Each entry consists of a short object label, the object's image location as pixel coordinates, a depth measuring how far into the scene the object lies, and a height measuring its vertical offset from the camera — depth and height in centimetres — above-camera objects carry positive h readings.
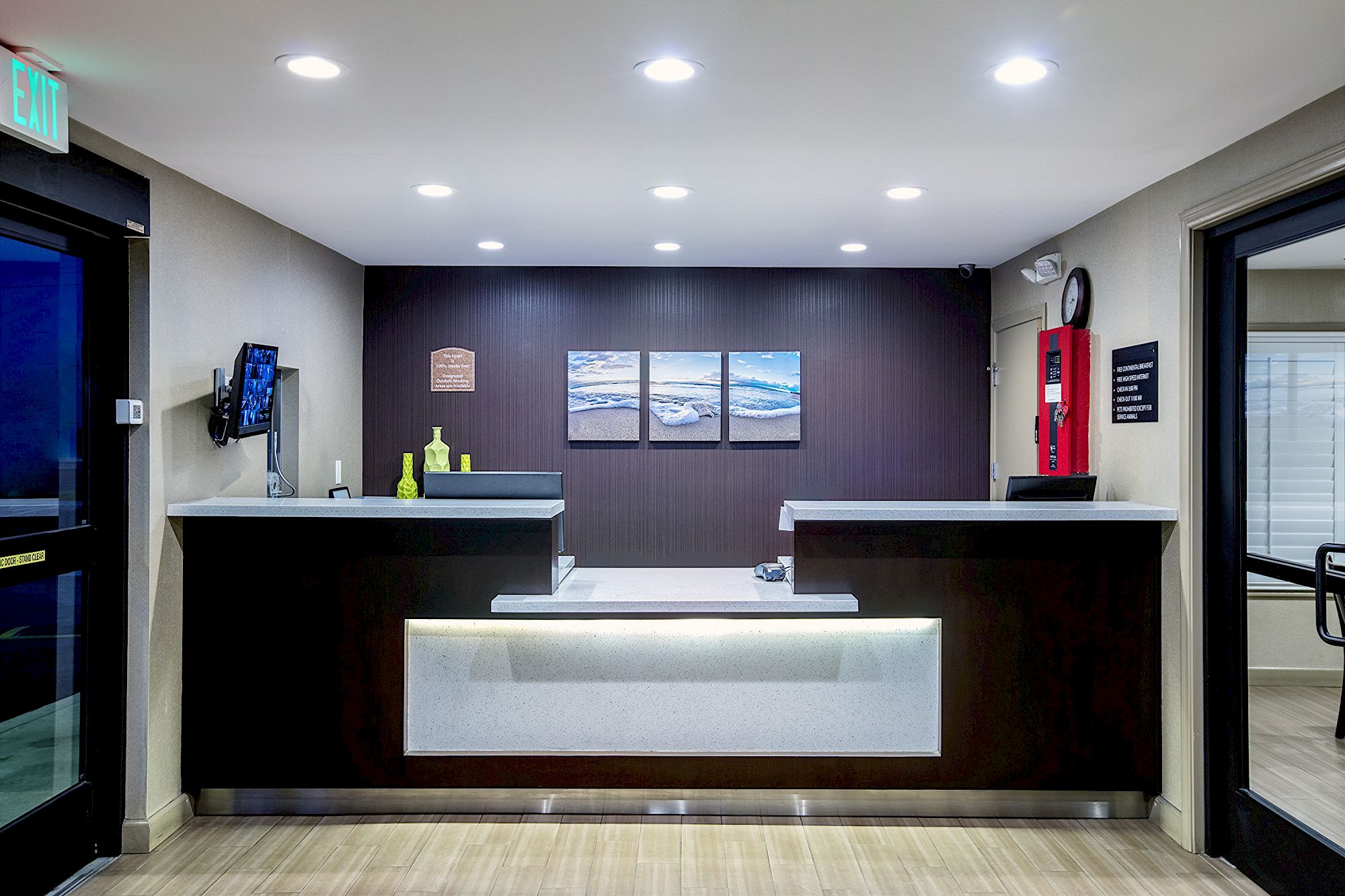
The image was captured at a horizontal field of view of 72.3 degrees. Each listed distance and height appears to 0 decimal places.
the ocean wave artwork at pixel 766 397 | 579 +34
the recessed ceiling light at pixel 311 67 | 254 +108
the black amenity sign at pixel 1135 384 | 376 +29
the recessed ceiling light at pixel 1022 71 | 254 +107
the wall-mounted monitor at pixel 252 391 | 376 +25
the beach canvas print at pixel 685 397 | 580 +34
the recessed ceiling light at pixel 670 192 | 392 +111
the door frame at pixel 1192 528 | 349 -29
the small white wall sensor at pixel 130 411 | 332 +14
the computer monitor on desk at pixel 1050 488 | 377 -15
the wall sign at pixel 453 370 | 582 +51
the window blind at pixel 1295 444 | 300 +3
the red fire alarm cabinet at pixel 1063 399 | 438 +26
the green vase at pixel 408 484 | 558 -21
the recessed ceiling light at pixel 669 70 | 256 +108
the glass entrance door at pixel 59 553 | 298 -36
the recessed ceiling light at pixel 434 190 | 388 +111
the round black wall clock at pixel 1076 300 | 436 +73
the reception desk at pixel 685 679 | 366 -92
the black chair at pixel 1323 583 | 295 -42
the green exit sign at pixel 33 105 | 246 +96
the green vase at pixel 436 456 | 566 -3
